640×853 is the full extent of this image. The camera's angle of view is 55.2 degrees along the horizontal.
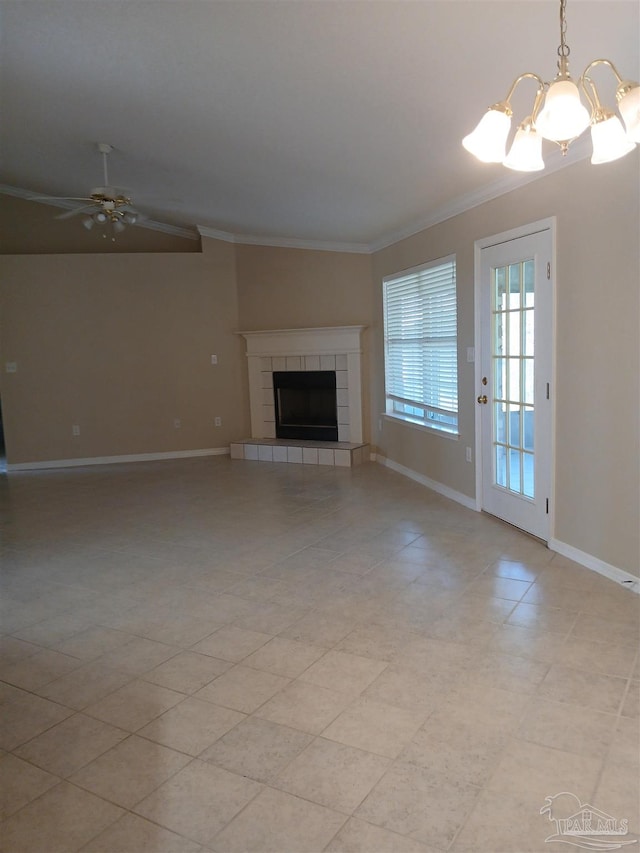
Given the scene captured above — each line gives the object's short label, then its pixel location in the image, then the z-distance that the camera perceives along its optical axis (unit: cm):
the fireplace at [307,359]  698
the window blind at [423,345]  514
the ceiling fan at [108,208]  469
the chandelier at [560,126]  155
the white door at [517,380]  374
